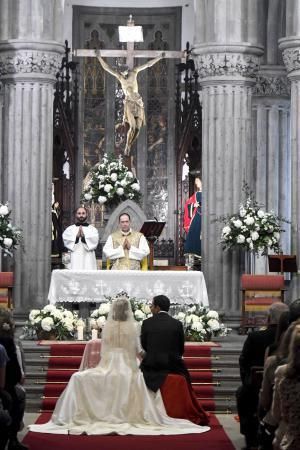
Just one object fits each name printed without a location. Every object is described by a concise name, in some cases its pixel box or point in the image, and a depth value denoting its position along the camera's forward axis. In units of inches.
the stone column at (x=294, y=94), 952.9
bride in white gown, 656.4
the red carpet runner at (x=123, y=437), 613.3
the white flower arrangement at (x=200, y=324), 836.6
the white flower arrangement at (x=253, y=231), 930.7
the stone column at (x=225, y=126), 969.5
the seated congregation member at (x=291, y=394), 408.2
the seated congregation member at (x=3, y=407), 497.0
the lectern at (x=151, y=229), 916.6
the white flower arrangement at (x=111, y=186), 976.3
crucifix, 1039.6
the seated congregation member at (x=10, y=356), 569.9
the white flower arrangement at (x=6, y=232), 913.5
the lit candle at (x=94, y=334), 782.5
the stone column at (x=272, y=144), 1091.9
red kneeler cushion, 668.7
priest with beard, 936.9
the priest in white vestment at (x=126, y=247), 906.7
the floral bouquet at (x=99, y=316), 827.4
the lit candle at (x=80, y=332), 822.5
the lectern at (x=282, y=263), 917.2
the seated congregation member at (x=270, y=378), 465.2
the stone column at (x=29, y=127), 970.7
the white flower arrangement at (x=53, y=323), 836.0
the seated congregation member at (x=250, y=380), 596.5
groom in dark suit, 660.1
